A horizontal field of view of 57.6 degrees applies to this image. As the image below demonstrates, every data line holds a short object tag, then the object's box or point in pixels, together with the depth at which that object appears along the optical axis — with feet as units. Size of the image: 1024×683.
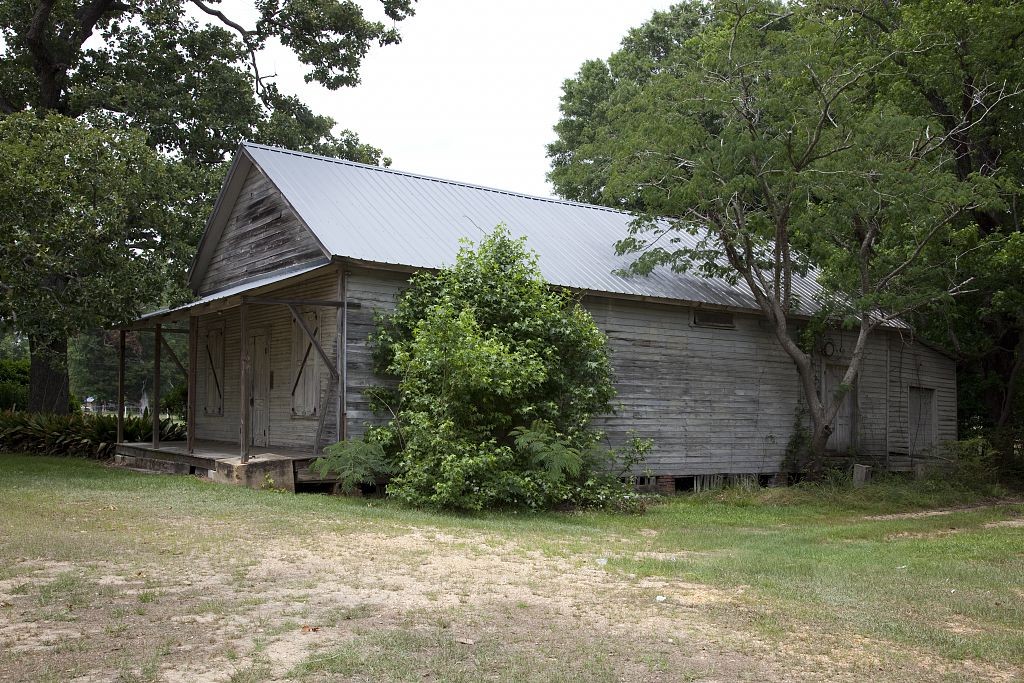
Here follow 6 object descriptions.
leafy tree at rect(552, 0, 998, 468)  54.24
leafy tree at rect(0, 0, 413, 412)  70.74
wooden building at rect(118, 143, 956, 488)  49.60
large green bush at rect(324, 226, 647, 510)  42.88
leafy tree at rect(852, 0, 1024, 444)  57.72
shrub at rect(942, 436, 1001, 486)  59.82
